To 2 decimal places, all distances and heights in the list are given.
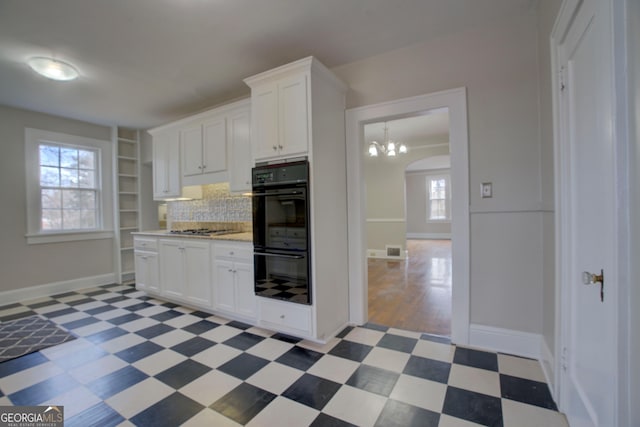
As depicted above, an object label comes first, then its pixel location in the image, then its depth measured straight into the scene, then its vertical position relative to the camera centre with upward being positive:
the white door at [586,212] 1.01 -0.02
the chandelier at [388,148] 5.03 +1.18
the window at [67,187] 3.95 +0.44
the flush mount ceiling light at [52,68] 2.50 +1.37
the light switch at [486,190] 2.27 +0.15
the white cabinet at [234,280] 2.78 -0.70
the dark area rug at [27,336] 2.38 -1.14
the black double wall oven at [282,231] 2.41 -0.18
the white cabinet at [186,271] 3.14 -0.68
